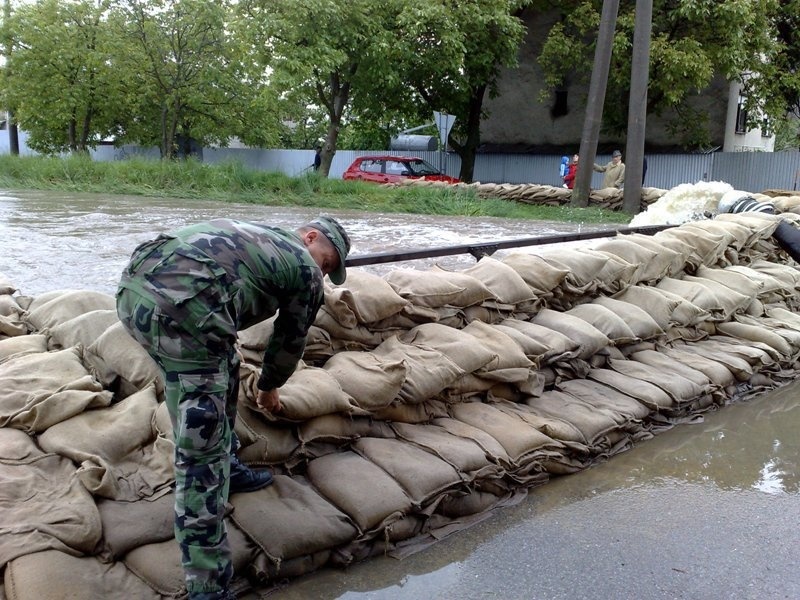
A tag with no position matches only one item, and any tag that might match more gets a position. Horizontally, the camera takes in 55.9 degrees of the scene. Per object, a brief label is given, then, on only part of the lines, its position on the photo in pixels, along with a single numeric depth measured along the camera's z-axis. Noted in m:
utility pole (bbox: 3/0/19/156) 22.72
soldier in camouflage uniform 2.17
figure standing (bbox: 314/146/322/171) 22.66
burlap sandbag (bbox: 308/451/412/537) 2.75
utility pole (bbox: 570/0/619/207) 13.41
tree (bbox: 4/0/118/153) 22.62
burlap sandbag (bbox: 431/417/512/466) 3.28
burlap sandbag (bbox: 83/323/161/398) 2.93
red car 19.17
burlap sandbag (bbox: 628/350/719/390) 4.53
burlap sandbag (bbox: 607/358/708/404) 4.32
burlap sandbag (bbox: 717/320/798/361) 5.23
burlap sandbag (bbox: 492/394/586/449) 3.61
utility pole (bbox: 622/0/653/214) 13.05
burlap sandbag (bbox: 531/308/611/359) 4.37
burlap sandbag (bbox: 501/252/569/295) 4.61
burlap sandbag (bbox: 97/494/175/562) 2.34
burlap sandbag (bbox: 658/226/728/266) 5.86
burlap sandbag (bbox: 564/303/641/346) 4.60
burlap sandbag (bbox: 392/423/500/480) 3.15
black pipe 4.03
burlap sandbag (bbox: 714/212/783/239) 6.45
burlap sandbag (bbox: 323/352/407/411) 3.19
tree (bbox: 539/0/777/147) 17.30
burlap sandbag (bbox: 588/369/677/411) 4.16
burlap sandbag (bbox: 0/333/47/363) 3.16
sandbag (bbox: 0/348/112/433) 2.69
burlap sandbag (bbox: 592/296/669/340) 4.77
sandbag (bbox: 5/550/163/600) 2.09
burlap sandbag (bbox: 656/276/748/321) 5.32
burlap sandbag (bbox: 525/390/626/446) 3.75
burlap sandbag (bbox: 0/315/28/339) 3.46
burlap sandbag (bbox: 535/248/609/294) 4.78
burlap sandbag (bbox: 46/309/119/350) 3.17
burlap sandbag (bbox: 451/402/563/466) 3.39
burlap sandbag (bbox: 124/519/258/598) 2.28
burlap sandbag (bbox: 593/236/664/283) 5.29
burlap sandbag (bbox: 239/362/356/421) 2.88
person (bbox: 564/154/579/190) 17.77
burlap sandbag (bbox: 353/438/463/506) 2.94
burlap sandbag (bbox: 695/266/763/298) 5.61
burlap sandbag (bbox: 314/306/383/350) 3.57
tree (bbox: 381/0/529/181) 17.64
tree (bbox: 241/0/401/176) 15.96
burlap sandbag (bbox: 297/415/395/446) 3.00
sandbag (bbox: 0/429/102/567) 2.22
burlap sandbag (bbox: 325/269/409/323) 3.57
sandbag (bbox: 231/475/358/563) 2.52
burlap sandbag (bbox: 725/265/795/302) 5.85
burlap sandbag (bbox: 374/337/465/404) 3.41
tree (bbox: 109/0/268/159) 20.38
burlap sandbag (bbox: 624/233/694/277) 5.51
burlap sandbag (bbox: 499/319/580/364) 4.17
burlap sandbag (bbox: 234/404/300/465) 2.78
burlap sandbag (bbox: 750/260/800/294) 6.23
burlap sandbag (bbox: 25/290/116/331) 3.40
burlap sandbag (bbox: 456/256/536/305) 4.41
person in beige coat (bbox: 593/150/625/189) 15.48
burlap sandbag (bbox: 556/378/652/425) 4.00
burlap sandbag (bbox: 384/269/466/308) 3.98
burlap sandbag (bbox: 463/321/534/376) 3.79
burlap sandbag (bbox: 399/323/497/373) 3.68
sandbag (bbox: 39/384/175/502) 2.50
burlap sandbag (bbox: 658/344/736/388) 4.64
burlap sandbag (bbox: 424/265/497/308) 4.16
